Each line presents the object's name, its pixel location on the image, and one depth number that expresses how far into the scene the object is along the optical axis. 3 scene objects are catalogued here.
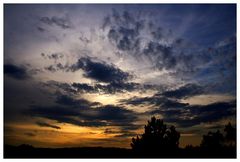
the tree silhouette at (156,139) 38.47
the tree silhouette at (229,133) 34.06
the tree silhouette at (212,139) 34.77
